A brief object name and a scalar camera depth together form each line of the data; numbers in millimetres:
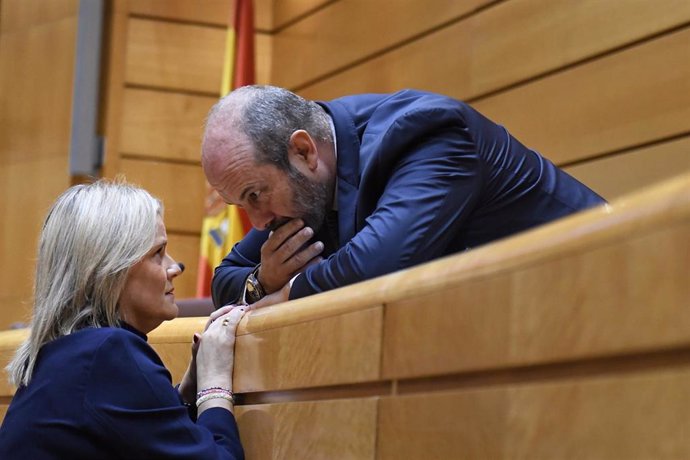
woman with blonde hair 4261
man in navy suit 4552
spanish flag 7574
